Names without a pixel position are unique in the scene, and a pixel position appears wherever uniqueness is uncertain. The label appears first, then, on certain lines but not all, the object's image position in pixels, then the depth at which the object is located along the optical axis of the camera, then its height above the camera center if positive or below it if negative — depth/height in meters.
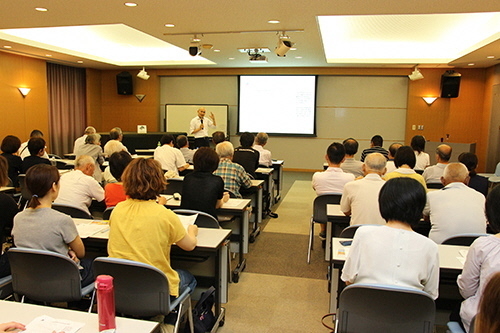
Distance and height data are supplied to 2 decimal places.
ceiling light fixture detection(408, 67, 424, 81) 9.44 +1.13
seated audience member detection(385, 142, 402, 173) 5.48 -0.53
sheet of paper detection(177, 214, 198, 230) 2.85 -0.73
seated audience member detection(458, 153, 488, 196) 4.58 -0.59
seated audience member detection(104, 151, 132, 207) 3.65 -0.61
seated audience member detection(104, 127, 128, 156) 5.36 -0.40
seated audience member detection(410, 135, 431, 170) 6.39 -0.46
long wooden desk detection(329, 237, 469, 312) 2.39 -0.83
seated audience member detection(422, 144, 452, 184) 4.97 -0.54
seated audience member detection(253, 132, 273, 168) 6.77 -0.52
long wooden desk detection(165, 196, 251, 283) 3.89 -0.97
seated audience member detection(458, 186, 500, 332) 1.87 -0.64
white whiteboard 11.59 +0.09
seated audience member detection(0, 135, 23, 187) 5.40 -0.57
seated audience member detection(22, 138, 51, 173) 5.32 -0.49
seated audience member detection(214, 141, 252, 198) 4.55 -0.61
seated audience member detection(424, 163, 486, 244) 3.06 -0.66
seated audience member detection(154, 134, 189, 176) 6.17 -0.61
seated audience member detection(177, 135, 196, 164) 7.05 -0.52
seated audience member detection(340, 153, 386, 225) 3.37 -0.61
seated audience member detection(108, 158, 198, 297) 2.34 -0.63
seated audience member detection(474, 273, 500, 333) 0.91 -0.42
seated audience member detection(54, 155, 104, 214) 3.68 -0.68
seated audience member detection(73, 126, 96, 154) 7.34 -0.43
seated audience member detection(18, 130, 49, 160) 6.46 -0.57
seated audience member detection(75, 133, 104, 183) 6.43 -0.52
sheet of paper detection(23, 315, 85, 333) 1.62 -0.85
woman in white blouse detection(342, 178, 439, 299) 1.98 -0.61
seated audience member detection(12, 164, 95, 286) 2.41 -0.63
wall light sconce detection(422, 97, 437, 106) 10.34 +0.62
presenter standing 10.03 -0.30
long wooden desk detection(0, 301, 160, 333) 1.67 -0.86
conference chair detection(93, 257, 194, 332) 2.16 -0.92
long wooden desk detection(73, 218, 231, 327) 2.83 -1.04
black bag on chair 2.77 -1.35
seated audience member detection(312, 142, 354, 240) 4.59 -0.62
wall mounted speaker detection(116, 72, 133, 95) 11.66 +0.98
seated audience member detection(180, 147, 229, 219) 3.65 -0.60
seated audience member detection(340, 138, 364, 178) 5.37 -0.57
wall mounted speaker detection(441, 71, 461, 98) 9.74 +0.98
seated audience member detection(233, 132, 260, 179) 5.82 -0.55
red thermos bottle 1.61 -0.75
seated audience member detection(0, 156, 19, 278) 2.62 -0.66
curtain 10.74 +0.28
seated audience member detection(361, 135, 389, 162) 6.59 -0.36
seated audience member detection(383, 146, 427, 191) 4.27 -0.37
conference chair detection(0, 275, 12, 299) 2.58 -1.11
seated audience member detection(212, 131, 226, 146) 6.57 -0.30
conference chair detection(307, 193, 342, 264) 4.33 -0.91
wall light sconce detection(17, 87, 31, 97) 9.46 +0.55
